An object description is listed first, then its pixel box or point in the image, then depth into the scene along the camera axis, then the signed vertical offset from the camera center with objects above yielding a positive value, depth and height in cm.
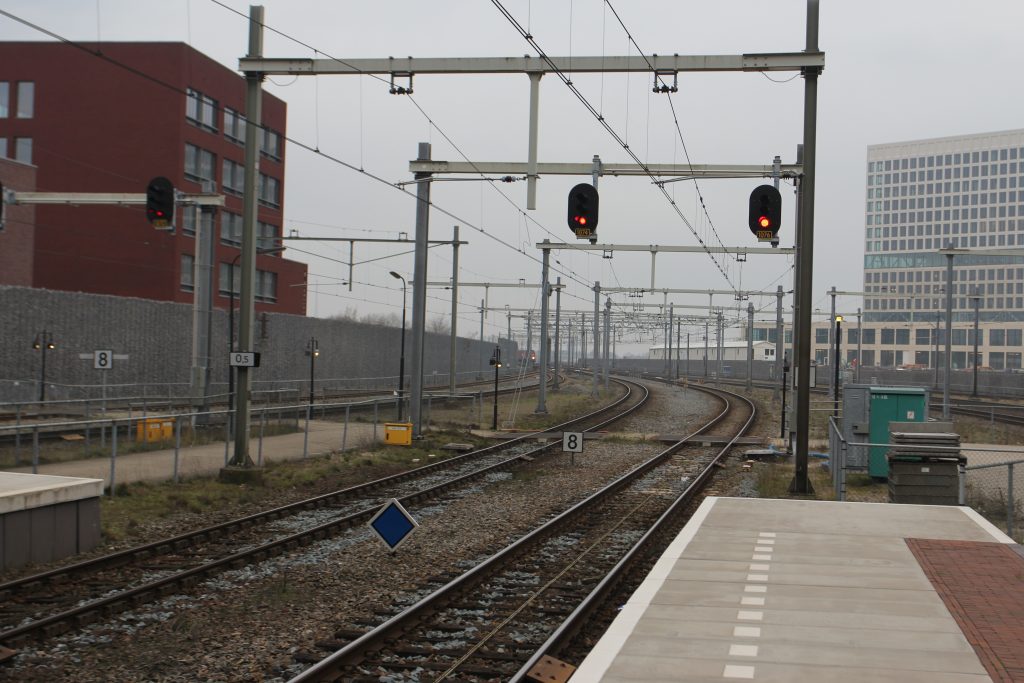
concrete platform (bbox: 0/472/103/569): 1230 -226
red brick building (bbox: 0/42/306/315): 5391 +1041
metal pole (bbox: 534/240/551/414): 4210 +112
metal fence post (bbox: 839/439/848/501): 1753 -188
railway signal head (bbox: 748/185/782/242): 1905 +285
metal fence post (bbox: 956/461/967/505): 1633 -190
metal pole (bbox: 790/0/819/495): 1870 +210
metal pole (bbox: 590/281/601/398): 5550 +190
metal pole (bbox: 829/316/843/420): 3391 -41
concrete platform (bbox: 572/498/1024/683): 722 -217
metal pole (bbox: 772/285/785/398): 5190 +197
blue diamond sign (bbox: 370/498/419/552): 1263 -216
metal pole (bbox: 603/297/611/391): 6319 +277
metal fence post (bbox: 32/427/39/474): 1645 -180
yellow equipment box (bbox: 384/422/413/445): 2934 -236
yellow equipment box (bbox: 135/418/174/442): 2612 -231
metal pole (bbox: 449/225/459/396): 4378 +299
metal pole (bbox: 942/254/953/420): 3626 +138
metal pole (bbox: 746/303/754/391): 6688 +113
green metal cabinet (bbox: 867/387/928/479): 2245 -94
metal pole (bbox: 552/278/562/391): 5513 +300
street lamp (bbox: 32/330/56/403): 3831 -11
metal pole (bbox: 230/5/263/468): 2031 +218
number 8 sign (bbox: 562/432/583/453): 2572 -218
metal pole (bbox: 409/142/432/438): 2842 +186
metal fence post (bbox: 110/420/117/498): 1731 -177
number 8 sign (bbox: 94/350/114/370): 3019 -50
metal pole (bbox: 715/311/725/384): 8076 +233
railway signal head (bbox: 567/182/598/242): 1906 +276
